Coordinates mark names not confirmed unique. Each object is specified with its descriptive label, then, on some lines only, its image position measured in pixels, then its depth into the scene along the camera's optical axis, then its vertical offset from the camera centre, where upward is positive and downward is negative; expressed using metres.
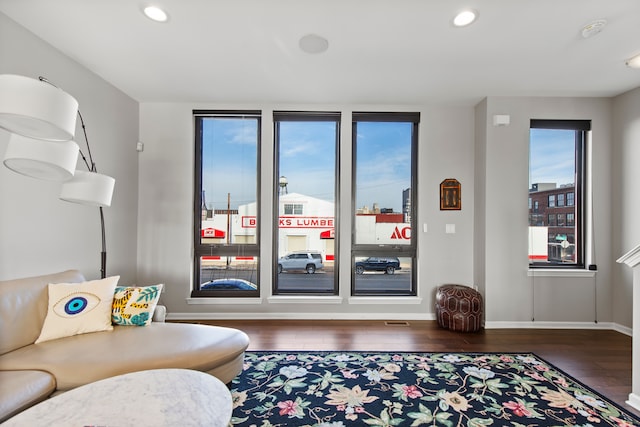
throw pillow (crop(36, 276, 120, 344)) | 1.94 -0.67
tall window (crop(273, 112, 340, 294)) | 3.66 +0.32
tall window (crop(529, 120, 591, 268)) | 3.38 +0.35
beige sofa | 1.53 -0.84
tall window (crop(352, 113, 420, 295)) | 3.64 +0.18
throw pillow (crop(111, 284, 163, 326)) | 2.17 -0.69
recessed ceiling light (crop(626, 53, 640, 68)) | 2.44 +1.39
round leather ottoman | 3.11 -0.99
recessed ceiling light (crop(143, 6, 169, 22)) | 1.93 +1.41
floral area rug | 1.76 -1.22
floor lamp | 1.21 +0.41
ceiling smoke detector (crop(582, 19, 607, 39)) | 2.03 +1.41
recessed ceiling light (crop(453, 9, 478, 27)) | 1.93 +1.40
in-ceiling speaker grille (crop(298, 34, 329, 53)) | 2.22 +1.41
